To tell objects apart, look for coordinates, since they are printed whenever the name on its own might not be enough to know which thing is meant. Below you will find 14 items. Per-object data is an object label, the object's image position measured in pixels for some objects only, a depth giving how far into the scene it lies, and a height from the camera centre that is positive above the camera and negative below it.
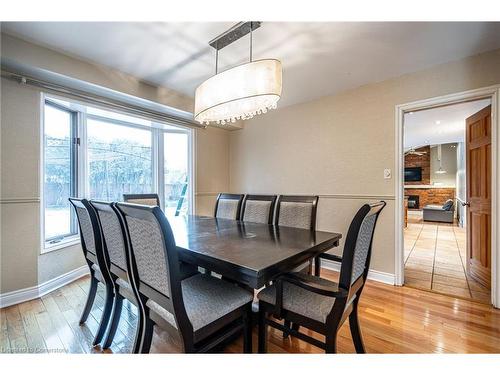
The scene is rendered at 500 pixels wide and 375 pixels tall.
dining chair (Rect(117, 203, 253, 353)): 0.97 -0.60
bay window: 2.52 +0.36
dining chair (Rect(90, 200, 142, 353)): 1.25 -0.43
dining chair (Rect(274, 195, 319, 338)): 2.01 -0.22
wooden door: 2.23 -0.09
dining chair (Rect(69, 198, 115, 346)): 1.53 -0.51
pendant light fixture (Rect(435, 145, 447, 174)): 8.39 +0.71
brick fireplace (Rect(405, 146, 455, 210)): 8.22 -0.07
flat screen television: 8.96 +0.52
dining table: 1.06 -0.35
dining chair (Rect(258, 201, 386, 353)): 1.06 -0.60
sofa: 6.54 -0.75
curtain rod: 2.02 +0.97
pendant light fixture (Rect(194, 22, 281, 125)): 1.50 +0.68
